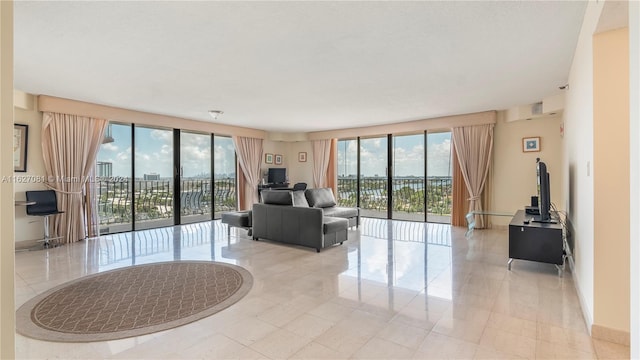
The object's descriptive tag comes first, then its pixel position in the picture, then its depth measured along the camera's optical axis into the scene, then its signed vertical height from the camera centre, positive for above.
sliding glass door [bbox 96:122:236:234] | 6.15 +0.07
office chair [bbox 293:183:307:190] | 9.02 -0.19
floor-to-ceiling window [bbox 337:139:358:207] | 8.59 +0.21
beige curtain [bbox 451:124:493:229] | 6.24 +0.47
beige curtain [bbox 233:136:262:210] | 8.23 +0.41
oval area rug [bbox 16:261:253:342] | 2.31 -1.12
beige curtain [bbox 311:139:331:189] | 8.80 +0.57
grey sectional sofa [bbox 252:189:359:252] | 4.62 -0.71
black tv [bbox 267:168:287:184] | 8.80 +0.11
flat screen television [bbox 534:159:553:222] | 3.71 -0.18
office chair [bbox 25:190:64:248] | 4.73 -0.41
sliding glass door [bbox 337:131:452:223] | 7.26 +0.09
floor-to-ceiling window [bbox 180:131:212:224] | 7.15 +0.08
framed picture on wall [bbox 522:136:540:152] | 5.80 +0.67
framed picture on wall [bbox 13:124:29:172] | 4.78 +0.54
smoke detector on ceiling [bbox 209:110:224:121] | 5.96 +1.33
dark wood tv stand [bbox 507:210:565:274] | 3.43 -0.75
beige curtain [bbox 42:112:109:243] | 5.09 +0.33
